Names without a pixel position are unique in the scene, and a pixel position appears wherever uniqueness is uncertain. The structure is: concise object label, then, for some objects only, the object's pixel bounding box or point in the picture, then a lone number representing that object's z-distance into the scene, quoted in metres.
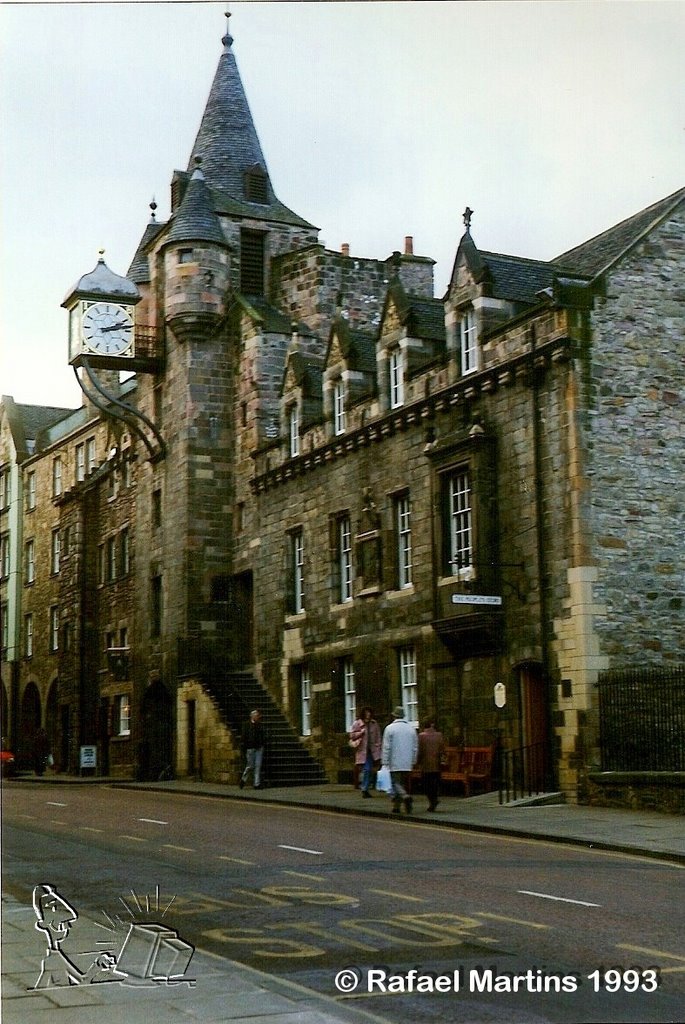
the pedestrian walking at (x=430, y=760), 22.33
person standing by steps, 29.80
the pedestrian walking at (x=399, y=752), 22.27
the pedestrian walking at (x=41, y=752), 30.25
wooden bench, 25.30
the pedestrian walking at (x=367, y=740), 26.41
